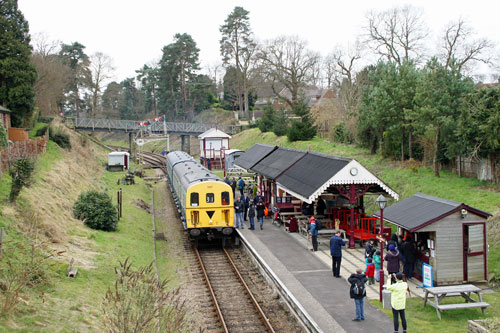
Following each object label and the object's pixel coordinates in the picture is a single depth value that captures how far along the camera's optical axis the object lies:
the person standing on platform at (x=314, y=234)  17.24
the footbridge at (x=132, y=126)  54.97
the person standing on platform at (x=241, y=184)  28.37
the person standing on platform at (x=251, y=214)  21.23
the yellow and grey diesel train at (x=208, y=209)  18.94
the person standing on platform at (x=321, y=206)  21.28
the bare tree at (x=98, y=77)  67.44
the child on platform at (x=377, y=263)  14.13
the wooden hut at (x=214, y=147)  46.34
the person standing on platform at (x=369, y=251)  13.94
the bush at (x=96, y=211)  18.95
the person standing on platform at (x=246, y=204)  23.02
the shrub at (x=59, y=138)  36.75
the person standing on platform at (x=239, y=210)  21.65
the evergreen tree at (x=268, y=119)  51.97
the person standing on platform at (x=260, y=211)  21.61
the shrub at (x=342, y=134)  38.72
